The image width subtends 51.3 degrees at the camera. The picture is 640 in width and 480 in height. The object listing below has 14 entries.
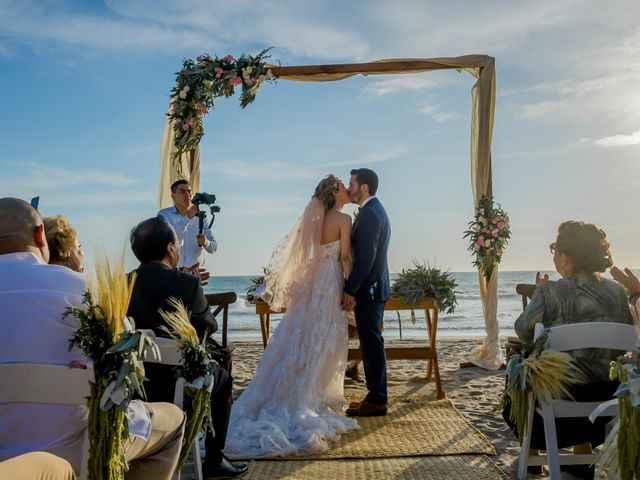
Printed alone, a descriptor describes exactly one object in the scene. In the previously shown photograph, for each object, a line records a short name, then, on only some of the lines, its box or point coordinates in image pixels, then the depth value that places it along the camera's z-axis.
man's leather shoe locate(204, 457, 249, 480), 4.05
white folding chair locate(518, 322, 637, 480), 3.37
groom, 5.83
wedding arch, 7.20
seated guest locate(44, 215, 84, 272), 3.42
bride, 5.18
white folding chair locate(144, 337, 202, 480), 3.26
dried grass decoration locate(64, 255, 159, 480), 2.13
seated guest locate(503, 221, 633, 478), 3.64
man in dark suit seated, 3.59
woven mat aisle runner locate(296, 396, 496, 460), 4.61
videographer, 7.16
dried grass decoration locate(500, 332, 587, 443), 3.29
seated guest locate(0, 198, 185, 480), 2.23
